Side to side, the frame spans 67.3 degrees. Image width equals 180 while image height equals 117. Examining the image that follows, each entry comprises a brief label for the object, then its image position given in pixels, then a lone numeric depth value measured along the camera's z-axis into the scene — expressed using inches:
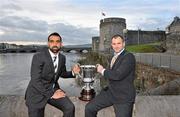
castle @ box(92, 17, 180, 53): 1115.5
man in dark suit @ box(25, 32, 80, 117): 85.6
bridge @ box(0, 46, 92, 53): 2419.8
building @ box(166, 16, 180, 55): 574.0
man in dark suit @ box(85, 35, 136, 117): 86.0
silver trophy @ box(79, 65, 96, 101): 92.9
